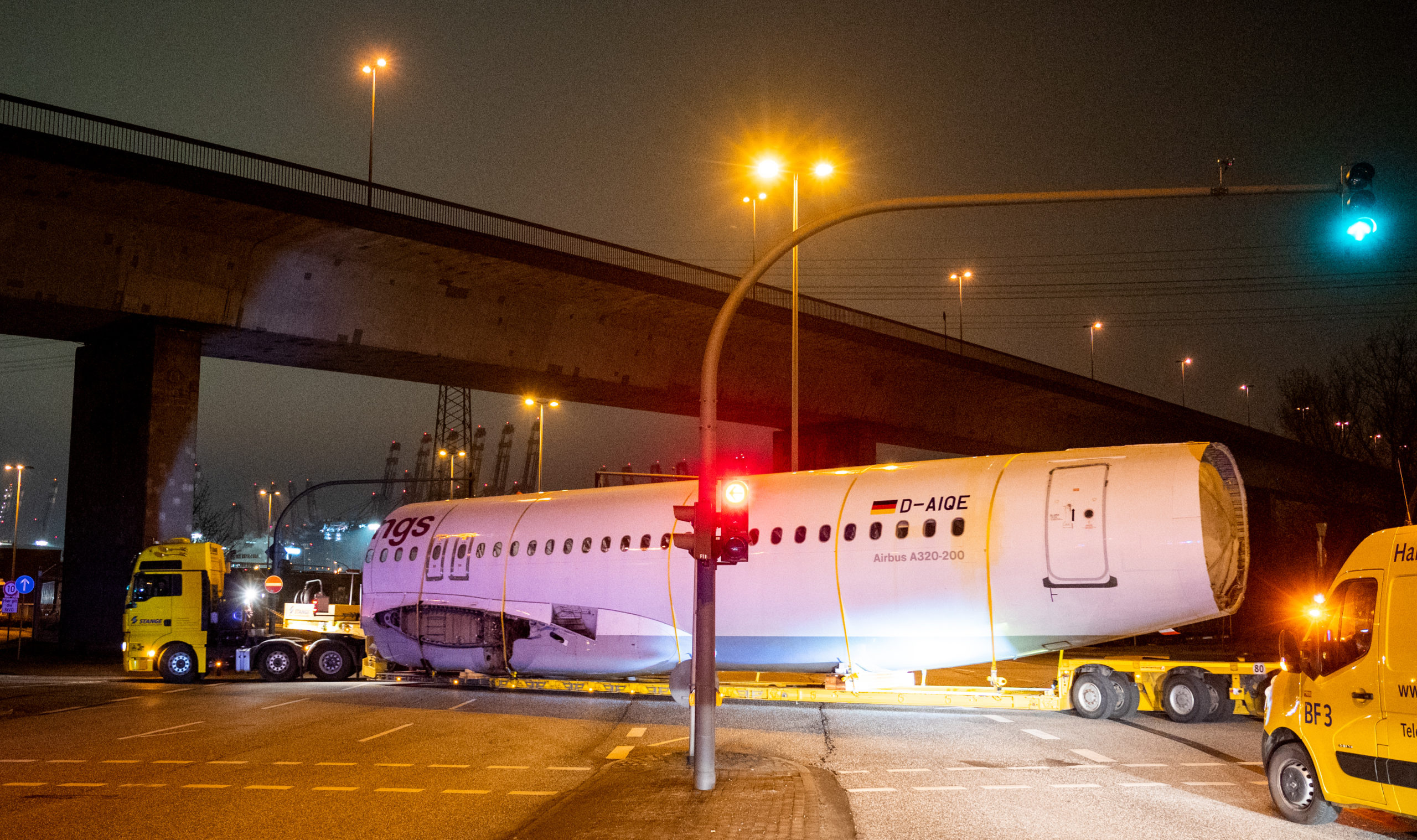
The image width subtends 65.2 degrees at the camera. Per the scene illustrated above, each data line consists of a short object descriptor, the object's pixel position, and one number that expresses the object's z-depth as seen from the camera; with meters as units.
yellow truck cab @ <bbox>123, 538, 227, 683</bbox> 28.23
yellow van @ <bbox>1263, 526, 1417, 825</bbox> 9.45
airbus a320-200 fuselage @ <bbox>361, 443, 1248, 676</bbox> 16.56
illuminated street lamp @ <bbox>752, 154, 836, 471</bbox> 18.89
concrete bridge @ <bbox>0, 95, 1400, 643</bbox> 29.77
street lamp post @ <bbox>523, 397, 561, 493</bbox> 43.33
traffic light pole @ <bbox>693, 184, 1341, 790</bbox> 12.99
